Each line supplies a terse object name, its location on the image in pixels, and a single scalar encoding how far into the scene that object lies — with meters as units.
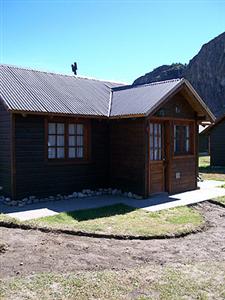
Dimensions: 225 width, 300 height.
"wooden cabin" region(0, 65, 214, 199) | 10.63
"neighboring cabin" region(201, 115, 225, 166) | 24.48
